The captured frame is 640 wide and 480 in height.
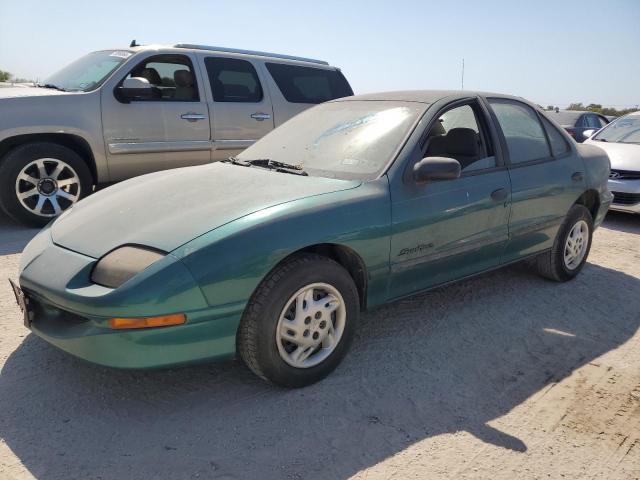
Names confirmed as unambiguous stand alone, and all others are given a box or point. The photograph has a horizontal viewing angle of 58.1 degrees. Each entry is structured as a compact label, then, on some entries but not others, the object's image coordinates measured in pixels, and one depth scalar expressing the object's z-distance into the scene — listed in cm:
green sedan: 251
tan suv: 561
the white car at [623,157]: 686
